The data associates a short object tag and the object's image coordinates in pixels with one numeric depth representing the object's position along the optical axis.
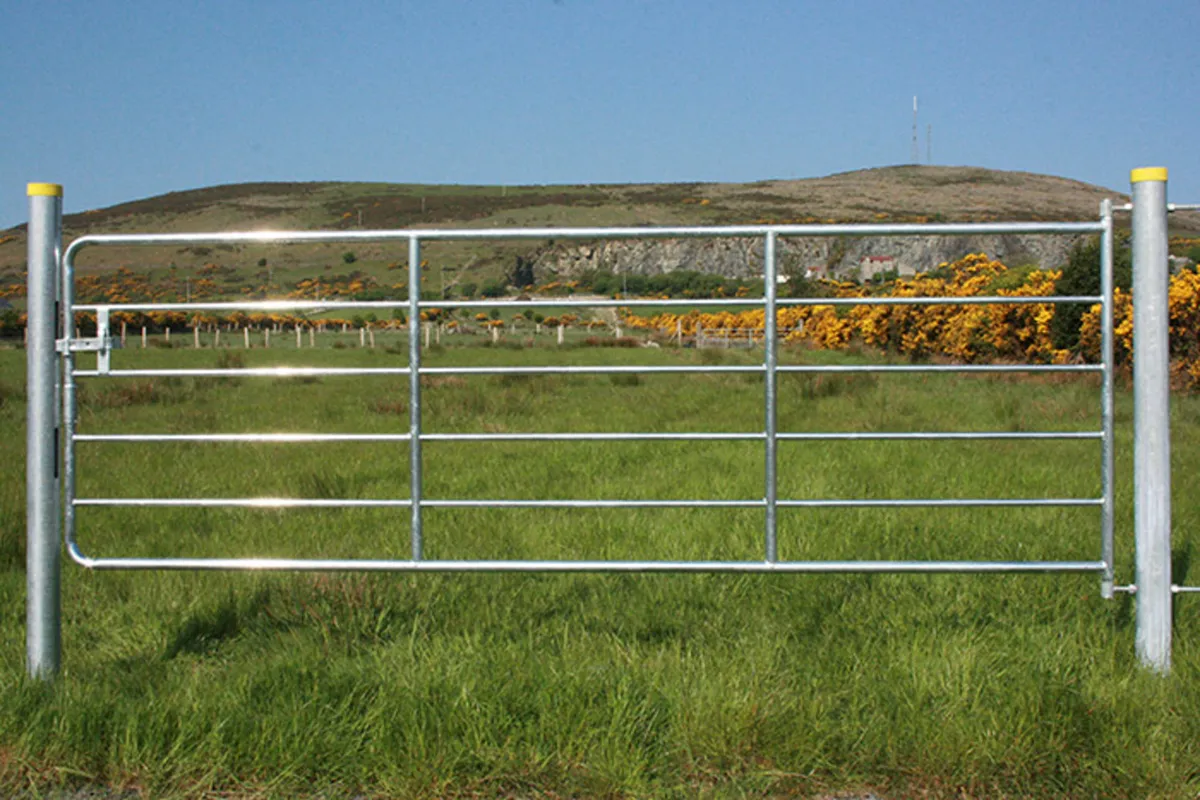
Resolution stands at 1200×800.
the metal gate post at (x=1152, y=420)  3.86
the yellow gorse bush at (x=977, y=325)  15.64
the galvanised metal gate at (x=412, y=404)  3.90
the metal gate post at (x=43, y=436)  3.88
